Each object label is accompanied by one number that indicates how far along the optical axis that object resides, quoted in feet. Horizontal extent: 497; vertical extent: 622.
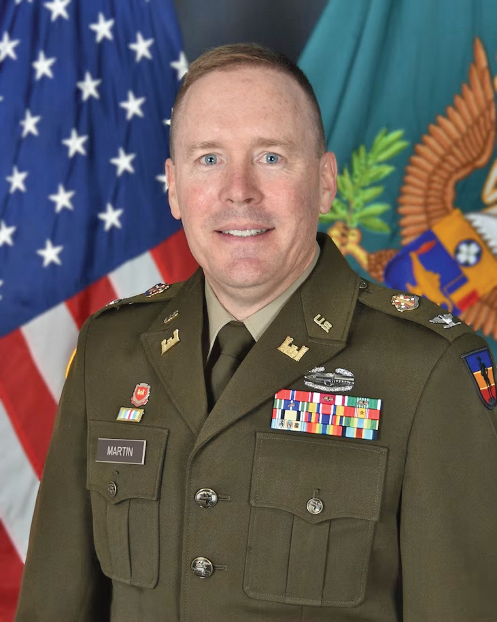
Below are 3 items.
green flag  8.75
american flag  8.78
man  4.64
